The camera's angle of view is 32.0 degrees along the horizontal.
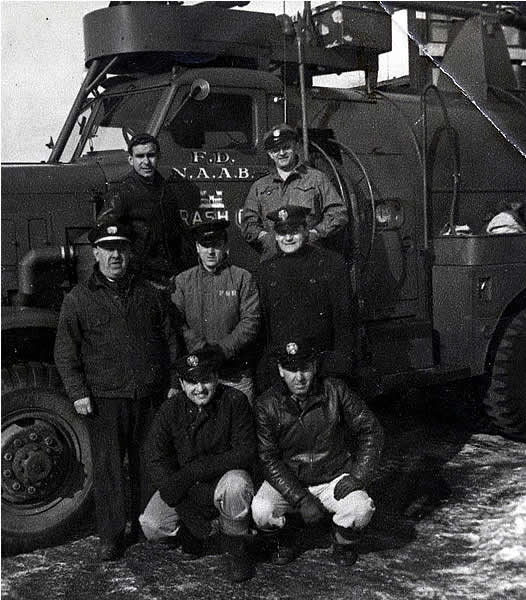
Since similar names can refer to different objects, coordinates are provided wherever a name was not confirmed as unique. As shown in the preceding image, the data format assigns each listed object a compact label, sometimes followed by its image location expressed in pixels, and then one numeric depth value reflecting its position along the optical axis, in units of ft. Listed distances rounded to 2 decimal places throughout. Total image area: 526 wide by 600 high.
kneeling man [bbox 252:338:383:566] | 14.61
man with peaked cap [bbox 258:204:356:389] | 16.28
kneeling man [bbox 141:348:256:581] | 14.57
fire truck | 15.96
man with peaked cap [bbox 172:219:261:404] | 15.92
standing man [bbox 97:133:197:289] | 16.47
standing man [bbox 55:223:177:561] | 15.01
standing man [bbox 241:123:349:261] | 17.81
